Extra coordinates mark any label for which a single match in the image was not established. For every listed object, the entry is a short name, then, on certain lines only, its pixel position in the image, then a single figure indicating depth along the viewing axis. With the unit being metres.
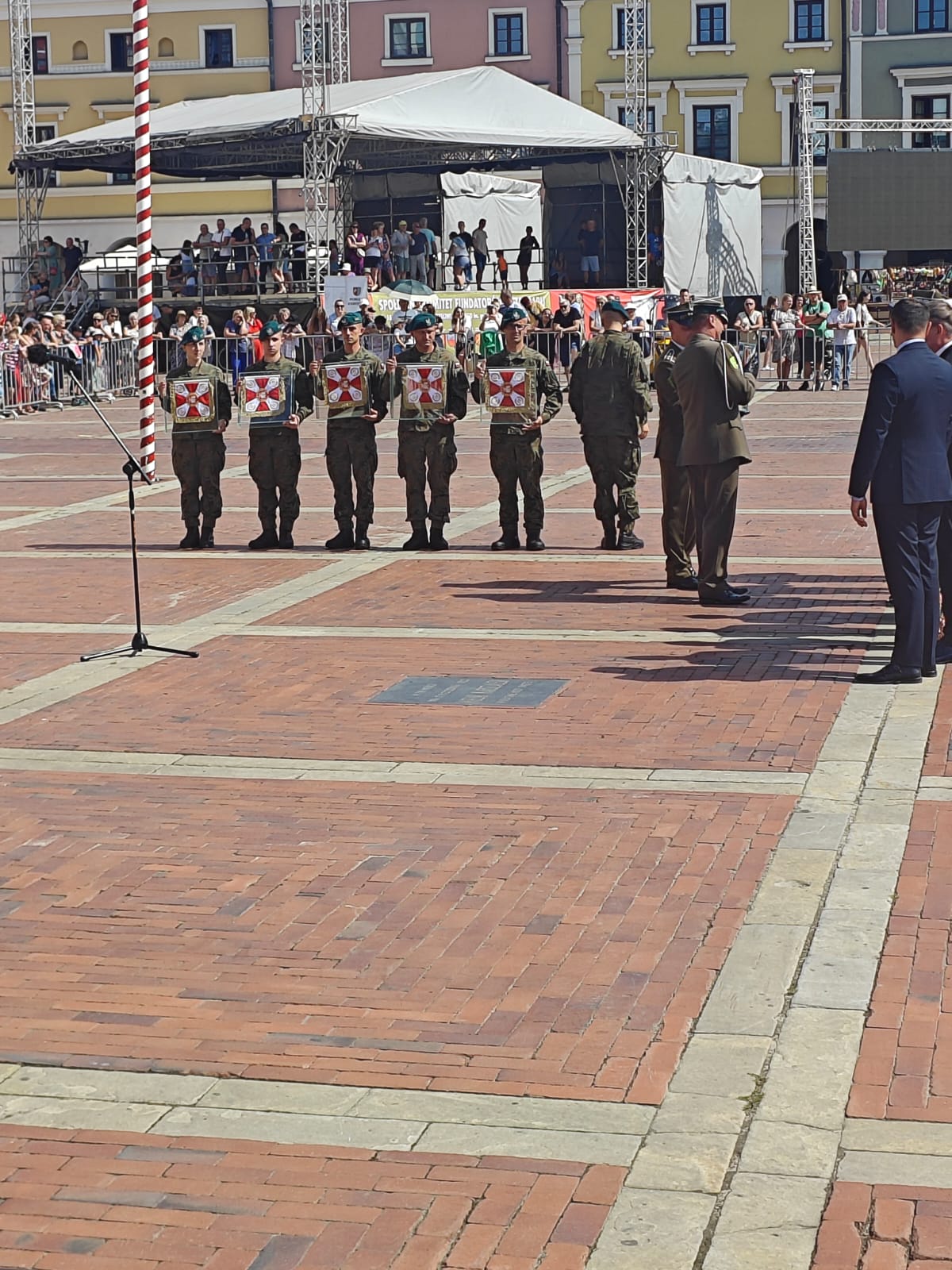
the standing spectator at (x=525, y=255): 43.34
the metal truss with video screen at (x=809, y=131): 42.12
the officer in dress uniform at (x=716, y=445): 12.28
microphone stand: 10.94
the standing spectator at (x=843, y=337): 35.41
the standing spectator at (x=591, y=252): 44.34
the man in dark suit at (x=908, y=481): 9.70
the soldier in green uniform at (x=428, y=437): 15.07
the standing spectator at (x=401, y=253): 41.47
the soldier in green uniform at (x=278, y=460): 15.36
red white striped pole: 20.23
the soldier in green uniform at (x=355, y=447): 15.28
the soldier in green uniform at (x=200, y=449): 15.52
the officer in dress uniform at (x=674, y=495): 12.91
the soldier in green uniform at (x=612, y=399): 14.45
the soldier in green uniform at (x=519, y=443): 15.00
